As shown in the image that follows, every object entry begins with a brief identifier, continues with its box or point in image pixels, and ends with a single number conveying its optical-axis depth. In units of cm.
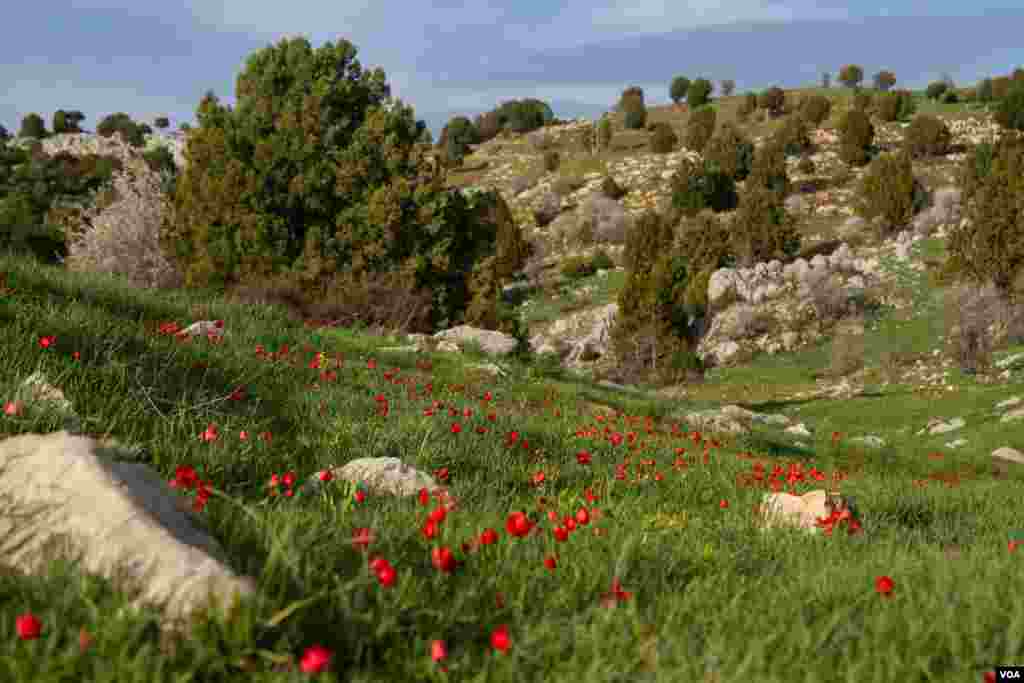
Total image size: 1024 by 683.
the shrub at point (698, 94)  9275
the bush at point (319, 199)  2741
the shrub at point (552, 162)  7962
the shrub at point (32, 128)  11456
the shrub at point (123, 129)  12019
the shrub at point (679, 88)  9725
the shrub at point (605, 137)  8312
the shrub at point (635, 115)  8781
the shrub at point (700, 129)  7588
